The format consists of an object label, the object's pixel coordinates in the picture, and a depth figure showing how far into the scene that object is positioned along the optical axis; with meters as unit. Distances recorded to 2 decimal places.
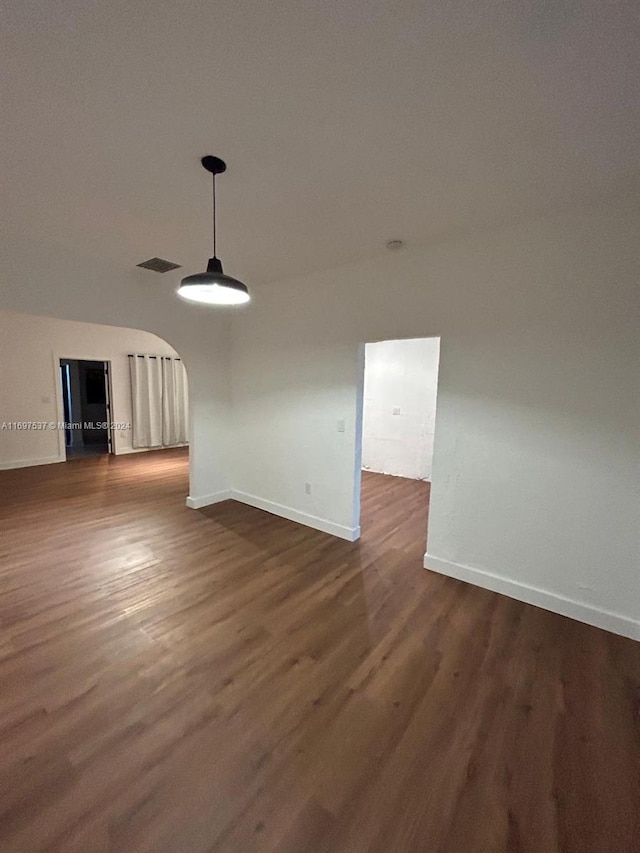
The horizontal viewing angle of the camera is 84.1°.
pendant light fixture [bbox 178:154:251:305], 1.94
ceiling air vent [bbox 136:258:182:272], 3.44
